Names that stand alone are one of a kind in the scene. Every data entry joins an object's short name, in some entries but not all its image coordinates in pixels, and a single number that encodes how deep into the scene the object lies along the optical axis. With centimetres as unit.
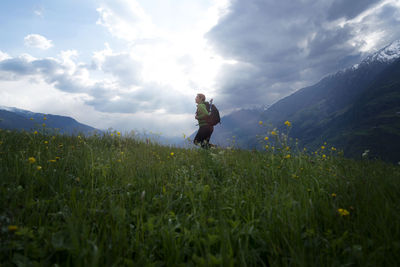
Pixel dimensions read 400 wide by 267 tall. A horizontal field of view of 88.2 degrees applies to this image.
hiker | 980
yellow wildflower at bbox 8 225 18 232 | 138
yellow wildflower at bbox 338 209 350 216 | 179
